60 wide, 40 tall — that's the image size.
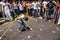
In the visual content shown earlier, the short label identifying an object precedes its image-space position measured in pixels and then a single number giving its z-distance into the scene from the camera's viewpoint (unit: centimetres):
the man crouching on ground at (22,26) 562
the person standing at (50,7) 835
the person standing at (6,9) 771
